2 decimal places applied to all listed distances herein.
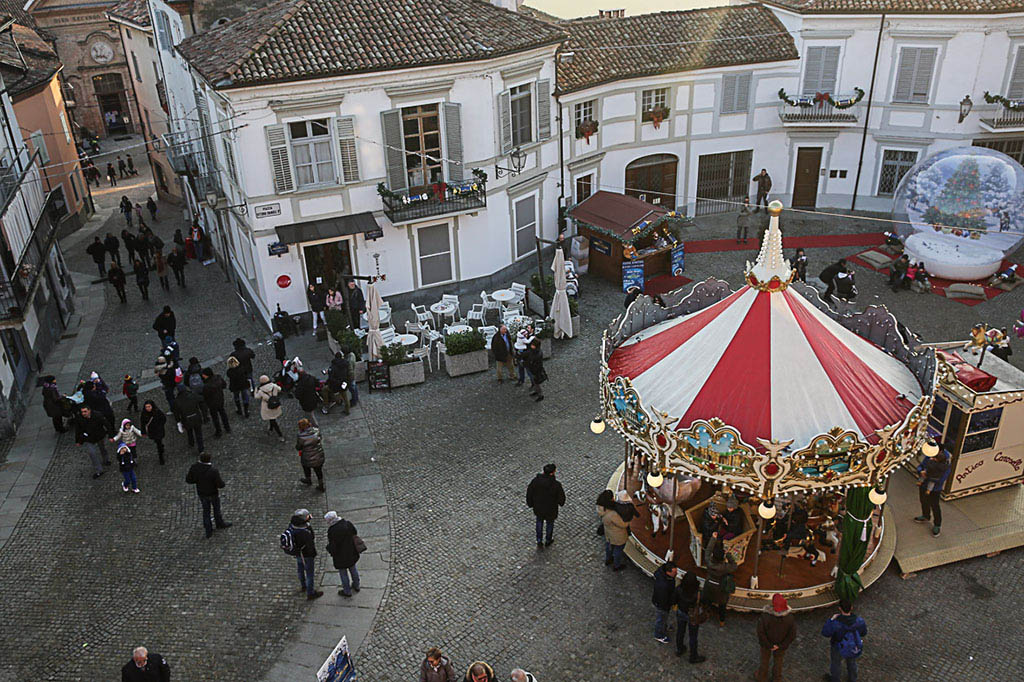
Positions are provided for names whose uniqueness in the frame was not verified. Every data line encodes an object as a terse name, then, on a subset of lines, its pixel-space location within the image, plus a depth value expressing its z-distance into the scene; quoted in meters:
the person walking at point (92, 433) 15.87
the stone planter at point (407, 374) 19.20
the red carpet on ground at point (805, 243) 27.05
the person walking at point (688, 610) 11.51
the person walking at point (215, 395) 17.02
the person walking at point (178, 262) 25.80
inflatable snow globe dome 22.50
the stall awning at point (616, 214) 24.03
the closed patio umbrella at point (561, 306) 20.36
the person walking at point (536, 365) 18.30
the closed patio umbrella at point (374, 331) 19.14
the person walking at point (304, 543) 12.69
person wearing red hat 10.77
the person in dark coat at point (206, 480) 14.06
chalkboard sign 19.08
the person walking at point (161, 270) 26.09
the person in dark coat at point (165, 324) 21.16
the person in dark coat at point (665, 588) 11.59
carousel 11.61
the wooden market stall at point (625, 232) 24.00
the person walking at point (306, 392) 17.20
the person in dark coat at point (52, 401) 17.38
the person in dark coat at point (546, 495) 13.45
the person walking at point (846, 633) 10.87
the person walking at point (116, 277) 24.39
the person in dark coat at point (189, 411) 16.59
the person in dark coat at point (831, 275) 22.41
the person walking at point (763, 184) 28.39
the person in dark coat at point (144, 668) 10.36
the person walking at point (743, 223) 26.86
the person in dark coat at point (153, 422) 16.20
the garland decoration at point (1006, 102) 25.75
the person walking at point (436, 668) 10.21
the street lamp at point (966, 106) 26.14
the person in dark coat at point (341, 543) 12.66
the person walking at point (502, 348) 18.94
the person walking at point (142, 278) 24.88
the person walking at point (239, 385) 17.91
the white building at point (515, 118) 20.77
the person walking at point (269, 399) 16.97
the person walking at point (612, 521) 12.96
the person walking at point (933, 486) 13.39
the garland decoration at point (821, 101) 27.43
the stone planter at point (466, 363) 19.66
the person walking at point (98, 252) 26.64
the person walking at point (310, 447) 15.22
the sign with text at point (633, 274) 23.91
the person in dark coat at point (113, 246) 26.53
